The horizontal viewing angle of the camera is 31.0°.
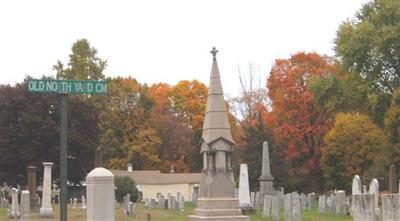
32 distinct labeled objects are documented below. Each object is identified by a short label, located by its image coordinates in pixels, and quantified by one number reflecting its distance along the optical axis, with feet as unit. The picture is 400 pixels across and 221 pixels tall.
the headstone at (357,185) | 84.33
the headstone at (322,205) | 123.12
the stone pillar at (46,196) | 107.04
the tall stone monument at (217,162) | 77.61
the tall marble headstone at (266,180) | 136.46
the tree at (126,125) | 221.66
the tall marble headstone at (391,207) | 47.24
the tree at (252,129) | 188.14
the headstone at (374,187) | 69.62
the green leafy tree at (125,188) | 178.81
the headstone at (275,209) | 101.60
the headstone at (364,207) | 45.06
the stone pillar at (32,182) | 105.42
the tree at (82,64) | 211.61
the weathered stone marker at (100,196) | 38.11
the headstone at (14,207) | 100.93
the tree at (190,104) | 255.91
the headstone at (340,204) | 116.78
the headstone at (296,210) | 95.09
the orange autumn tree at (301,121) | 195.21
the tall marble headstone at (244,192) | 111.65
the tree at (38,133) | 159.22
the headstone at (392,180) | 97.86
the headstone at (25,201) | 93.91
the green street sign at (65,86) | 38.73
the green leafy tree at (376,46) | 152.35
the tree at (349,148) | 165.48
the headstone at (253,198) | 127.58
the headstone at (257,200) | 132.50
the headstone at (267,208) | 104.49
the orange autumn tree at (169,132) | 246.68
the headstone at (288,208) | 95.30
